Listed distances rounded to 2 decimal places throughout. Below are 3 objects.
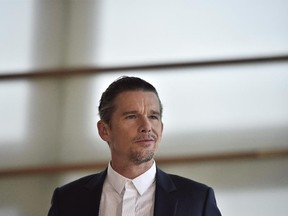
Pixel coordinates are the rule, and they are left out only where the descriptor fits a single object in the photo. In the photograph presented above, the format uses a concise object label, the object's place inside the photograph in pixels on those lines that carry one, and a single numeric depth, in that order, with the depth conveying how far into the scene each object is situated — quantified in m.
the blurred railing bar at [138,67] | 4.68
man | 3.96
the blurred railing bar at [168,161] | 4.58
